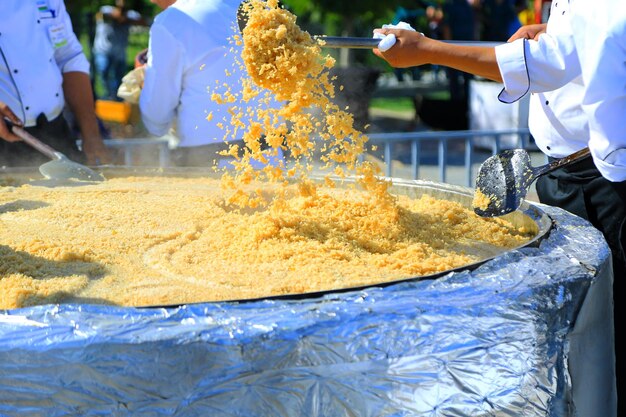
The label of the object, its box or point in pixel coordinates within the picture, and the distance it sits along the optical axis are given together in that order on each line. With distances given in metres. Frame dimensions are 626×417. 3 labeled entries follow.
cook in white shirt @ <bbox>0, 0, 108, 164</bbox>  3.40
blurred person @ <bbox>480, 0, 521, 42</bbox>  11.70
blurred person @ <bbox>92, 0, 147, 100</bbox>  11.52
